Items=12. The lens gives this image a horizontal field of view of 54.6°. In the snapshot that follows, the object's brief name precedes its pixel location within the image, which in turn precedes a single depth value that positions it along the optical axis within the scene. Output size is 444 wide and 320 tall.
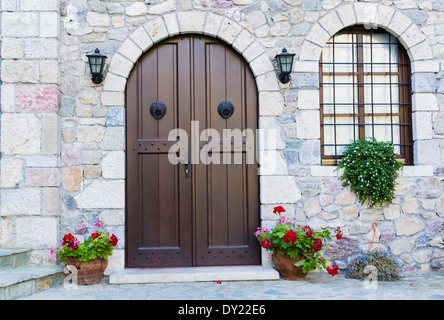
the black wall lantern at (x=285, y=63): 4.41
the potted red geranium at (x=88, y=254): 4.01
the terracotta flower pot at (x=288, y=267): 4.18
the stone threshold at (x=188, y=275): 4.14
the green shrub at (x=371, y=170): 4.42
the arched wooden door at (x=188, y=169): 4.51
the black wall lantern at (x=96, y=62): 4.32
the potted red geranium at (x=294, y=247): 4.07
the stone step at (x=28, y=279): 3.54
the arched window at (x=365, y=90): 4.75
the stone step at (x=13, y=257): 3.94
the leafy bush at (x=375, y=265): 4.25
